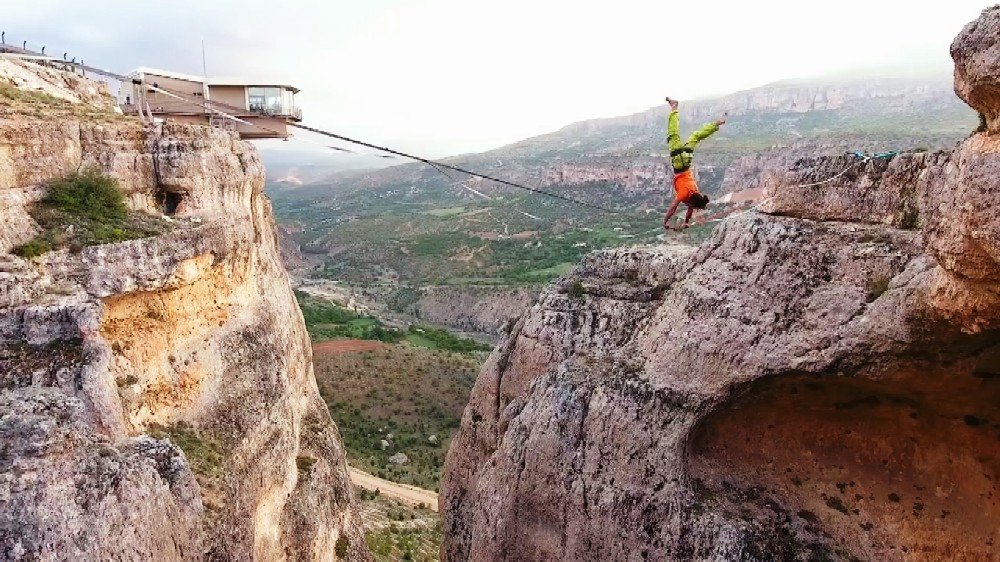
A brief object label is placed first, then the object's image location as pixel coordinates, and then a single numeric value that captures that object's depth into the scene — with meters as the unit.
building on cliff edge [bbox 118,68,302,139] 20.33
